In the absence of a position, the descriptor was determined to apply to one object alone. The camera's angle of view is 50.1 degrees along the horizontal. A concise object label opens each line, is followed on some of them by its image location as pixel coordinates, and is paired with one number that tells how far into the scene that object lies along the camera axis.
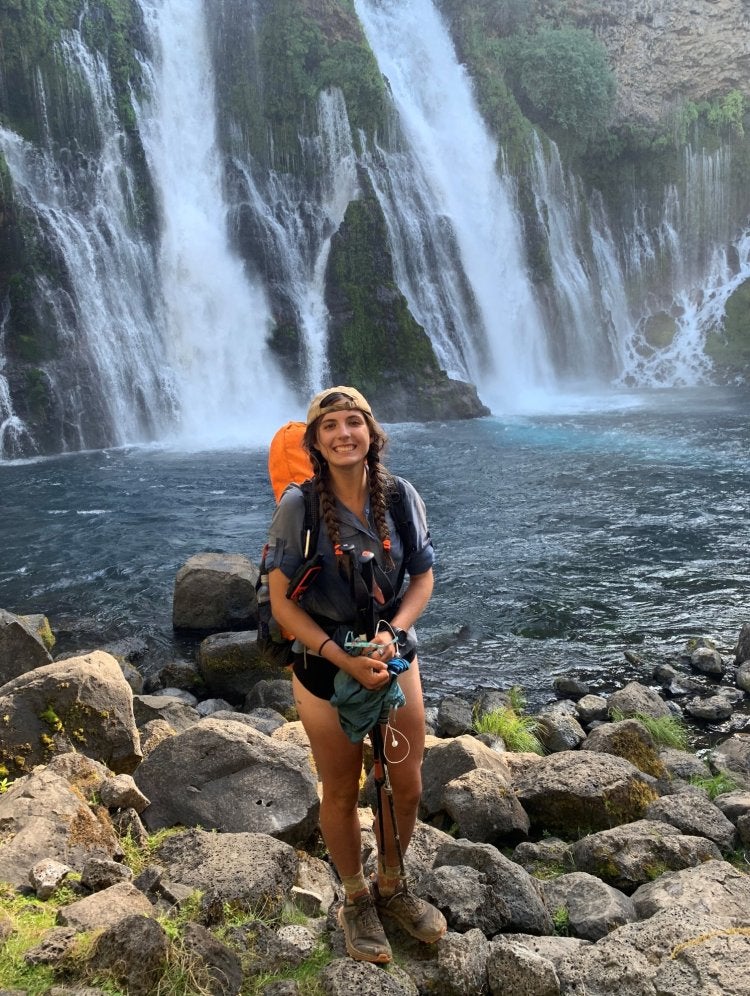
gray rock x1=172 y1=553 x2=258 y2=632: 9.88
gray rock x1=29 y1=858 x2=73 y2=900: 3.30
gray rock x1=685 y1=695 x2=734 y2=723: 7.48
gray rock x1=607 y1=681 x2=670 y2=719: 7.32
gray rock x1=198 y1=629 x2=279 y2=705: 8.53
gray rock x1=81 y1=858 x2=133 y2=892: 3.35
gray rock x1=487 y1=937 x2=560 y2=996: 2.88
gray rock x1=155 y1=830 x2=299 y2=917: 3.39
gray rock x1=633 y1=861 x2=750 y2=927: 3.19
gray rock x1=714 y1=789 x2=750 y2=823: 4.95
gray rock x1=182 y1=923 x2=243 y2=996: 2.72
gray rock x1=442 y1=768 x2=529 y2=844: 4.70
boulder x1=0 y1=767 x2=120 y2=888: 3.53
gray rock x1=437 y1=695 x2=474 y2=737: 7.30
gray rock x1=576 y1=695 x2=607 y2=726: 7.50
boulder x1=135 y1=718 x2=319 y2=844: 4.29
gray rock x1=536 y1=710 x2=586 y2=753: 6.99
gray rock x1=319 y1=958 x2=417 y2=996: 2.80
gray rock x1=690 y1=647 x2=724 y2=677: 8.35
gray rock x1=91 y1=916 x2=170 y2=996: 2.62
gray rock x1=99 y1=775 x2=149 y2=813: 4.25
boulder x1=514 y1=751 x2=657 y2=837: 4.80
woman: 3.05
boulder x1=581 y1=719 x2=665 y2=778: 5.85
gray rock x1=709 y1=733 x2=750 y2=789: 6.11
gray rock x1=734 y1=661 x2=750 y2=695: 7.98
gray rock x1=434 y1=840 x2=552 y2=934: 3.45
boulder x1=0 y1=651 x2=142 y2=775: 4.74
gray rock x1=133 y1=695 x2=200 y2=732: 6.70
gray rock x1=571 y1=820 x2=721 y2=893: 4.10
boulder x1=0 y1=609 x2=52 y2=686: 7.39
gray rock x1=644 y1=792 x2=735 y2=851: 4.55
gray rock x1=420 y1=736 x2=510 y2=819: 5.14
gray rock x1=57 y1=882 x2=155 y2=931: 2.91
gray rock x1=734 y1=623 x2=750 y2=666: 8.52
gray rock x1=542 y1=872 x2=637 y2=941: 3.50
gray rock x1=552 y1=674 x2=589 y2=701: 8.05
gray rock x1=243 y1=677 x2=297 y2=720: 7.83
